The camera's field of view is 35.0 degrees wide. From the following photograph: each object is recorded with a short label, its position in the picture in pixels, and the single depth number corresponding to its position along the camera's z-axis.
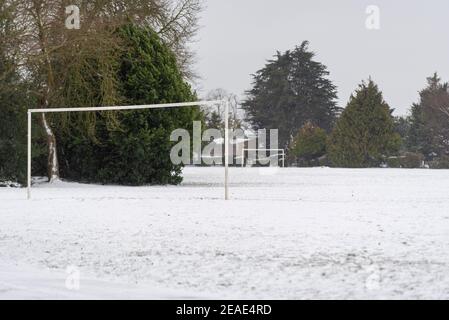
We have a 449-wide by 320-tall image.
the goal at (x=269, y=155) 63.70
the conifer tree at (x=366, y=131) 54.22
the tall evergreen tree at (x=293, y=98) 65.69
